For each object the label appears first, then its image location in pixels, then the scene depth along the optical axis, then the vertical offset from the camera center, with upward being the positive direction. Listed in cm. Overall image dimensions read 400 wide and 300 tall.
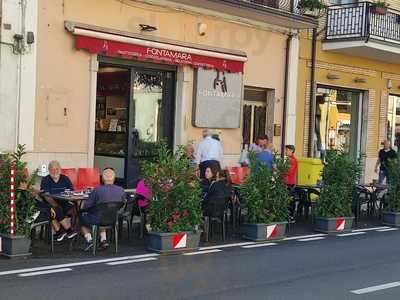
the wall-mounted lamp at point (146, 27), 1398 +223
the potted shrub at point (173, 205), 930 -108
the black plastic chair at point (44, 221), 909 -138
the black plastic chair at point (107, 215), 884 -120
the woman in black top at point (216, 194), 1015 -97
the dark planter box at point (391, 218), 1323 -162
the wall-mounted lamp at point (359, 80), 1989 +183
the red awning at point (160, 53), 1306 +170
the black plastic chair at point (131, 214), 1033 -136
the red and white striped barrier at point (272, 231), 1067 -159
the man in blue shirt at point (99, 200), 891 -99
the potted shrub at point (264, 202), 1059 -110
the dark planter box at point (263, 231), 1054 -159
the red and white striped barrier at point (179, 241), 928 -158
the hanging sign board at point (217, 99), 1537 +84
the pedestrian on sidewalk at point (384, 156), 1766 -45
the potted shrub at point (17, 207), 845 -110
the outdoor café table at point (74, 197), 933 -103
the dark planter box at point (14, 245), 840 -159
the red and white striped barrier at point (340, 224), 1189 -159
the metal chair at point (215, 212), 1016 -125
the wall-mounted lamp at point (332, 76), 1889 +180
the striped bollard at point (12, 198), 845 -98
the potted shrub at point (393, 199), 1328 -123
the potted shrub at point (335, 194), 1180 -103
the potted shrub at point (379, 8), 1822 +375
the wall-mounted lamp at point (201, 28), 1521 +246
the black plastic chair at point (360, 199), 1285 -128
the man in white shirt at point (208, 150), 1366 -37
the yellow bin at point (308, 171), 1517 -80
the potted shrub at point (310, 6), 1752 +357
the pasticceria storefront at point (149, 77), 1278 +123
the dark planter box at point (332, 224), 1177 -160
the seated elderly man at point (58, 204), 955 -117
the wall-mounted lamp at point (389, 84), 2127 +186
